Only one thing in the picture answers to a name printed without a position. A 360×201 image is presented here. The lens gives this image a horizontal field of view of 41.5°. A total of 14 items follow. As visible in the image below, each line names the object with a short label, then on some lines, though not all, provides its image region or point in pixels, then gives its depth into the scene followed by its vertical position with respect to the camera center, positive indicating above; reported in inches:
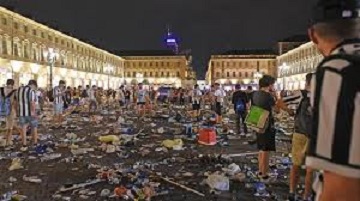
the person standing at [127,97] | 1509.5 -22.1
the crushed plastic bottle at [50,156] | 468.4 -67.5
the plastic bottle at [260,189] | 317.4 -66.9
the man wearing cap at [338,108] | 81.4 -2.8
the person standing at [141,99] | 1096.8 -20.5
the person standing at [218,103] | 883.4 -23.1
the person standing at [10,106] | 553.6 -19.9
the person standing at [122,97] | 1491.1 -21.7
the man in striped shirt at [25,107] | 531.8 -19.9
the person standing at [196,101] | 1015.0 -22.7
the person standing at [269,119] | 333.7 -19.5
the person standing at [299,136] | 267.7 -26.3
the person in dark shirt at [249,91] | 705.6 +0.1
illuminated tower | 7083.7 +732.0
